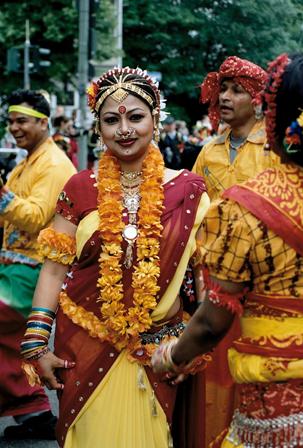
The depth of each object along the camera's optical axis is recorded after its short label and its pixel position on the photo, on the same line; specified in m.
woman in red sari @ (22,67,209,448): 4.07
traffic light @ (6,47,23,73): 22.23
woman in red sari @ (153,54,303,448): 2.95
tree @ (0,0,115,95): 30.81
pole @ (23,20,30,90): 21.80
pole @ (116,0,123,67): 34.83
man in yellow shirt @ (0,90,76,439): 5.77
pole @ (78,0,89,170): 18.47
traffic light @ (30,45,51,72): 22.12
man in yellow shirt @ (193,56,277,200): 5.86
